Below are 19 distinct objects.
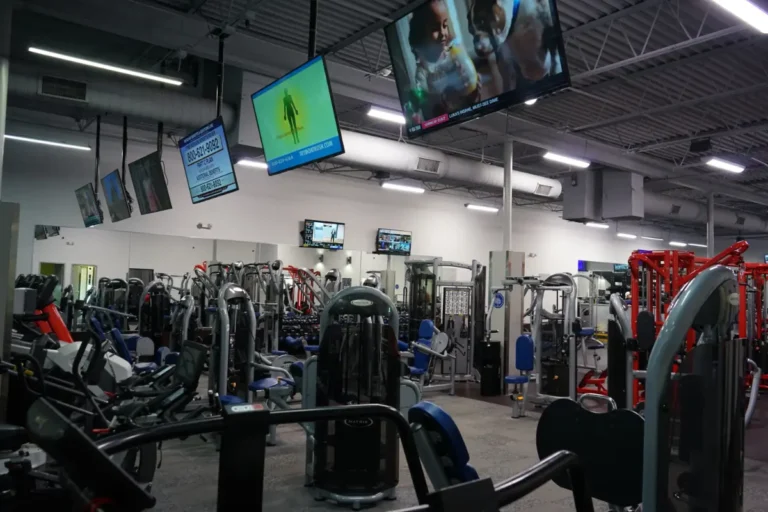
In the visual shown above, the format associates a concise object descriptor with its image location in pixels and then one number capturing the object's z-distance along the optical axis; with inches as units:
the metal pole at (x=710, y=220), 647.1
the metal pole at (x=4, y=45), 253.9
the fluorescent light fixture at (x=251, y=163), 472.4
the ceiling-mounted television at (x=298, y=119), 199.3
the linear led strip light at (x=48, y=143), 418.9
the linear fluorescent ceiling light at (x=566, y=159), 424.7
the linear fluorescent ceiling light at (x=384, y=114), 341.7
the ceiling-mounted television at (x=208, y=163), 266.5
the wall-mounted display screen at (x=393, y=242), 623.2
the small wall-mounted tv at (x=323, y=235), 574.6
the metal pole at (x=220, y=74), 271.9
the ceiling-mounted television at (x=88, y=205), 408.2
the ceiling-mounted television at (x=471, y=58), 149.2
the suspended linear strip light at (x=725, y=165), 451.5
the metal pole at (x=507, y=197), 442.3
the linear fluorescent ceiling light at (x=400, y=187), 579.5
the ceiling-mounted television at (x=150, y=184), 335.6
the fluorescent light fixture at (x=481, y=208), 672.4
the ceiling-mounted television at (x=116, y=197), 376.8
